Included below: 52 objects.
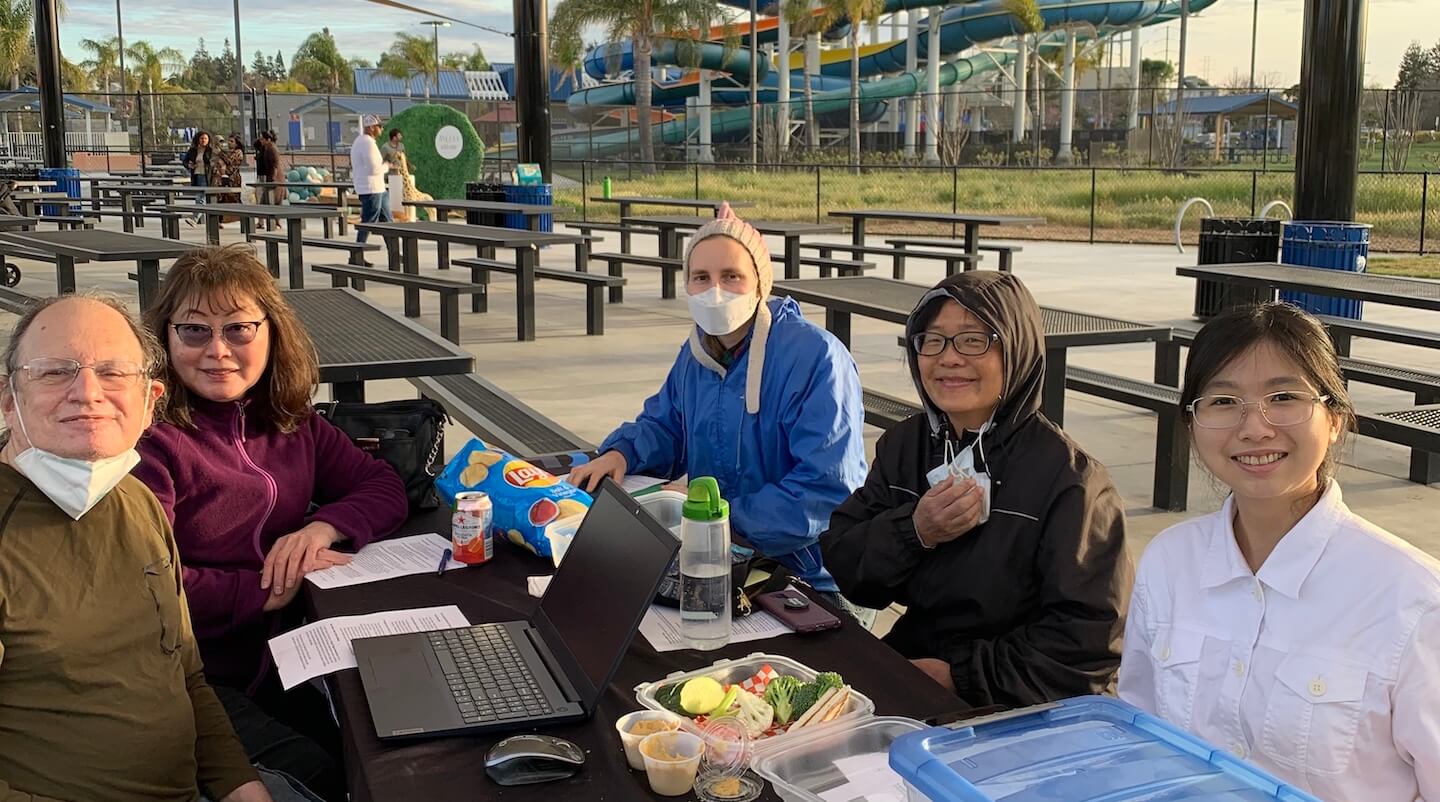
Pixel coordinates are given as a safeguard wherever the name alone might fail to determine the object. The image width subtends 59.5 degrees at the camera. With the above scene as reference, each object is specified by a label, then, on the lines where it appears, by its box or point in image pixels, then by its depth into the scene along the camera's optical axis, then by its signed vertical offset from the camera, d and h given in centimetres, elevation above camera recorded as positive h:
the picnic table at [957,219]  1114 -7
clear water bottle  214 -61
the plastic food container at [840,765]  162 -74
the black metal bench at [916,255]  1109 -40
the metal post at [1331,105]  888 +76
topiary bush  2145 +101
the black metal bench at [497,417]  450 -80
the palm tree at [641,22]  4100 +616
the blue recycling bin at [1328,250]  924 -29
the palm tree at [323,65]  8175 +953
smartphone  221 -71
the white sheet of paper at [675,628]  217 -73
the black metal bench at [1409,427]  446 -78
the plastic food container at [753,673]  182 -71
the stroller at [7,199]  1550 +14
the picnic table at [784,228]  1126 -16
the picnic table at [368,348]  384 -45
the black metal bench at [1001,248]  1181 -34
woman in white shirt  171 -56
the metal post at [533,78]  1304 +138
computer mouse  167 -73
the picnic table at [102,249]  704 -22
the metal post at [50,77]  2134 +235
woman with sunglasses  256 -56
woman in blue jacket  301 -49
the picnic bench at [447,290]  881 -56
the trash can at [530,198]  1407 +14
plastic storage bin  130 -59
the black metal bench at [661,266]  1180 -53
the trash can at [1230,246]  1056 -29
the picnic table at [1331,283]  592 -36
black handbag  305 -55
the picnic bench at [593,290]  988 -62
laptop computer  186 -73
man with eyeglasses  198 -60
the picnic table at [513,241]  922 -22
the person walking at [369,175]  1575 +45
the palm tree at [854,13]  4091 +648
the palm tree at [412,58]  8169 +995
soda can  257 -64
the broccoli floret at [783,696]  183 -71
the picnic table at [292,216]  1170 -5
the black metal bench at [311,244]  1298 -38
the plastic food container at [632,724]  171 -71
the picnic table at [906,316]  505 -47
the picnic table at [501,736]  167 -74
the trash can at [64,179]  2269 +56
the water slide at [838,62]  4503 +585
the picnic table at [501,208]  1152 +3
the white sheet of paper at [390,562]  254 -73
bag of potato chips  262 -60
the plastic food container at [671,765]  163 -72
